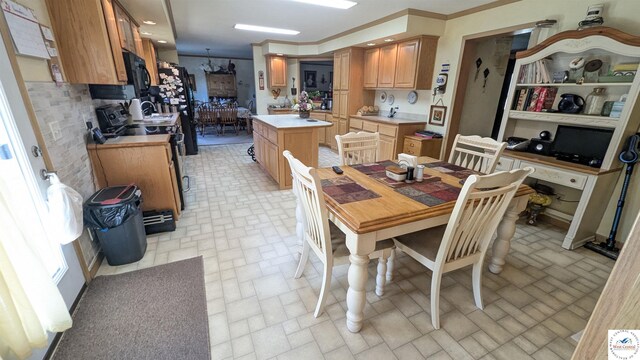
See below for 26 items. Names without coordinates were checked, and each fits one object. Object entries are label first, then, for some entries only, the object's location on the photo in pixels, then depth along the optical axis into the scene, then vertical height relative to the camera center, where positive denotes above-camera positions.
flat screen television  2.36 -0.41
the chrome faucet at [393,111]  5.19 -0.29
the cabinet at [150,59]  4.64 +0.58
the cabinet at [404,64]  4.09 +0.52
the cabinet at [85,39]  1.92 +0.38
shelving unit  2.11 -0.16
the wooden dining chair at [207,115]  7.48 -0.59
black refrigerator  5.21 -0.06
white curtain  1.03 -0.83
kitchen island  3.61 -0.66
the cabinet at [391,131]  4.45 -0.59
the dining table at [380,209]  1.37 -0.60
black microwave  2.46 +0.05
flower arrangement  4.20 -0.14
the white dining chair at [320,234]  1.40 -0.84
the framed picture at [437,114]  4.11 -0.28
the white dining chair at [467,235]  1.32 -0.79
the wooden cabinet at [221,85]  10.09 +0.31
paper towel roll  3.63 -0.23
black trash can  1.93 -0.94
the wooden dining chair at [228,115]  7.59 -0.59
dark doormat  1.43 -1.33
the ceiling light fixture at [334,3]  3.39 +1.16
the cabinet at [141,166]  2.32 -0.64
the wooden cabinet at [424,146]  4.15 -0.76
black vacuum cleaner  2.15 -0.87
